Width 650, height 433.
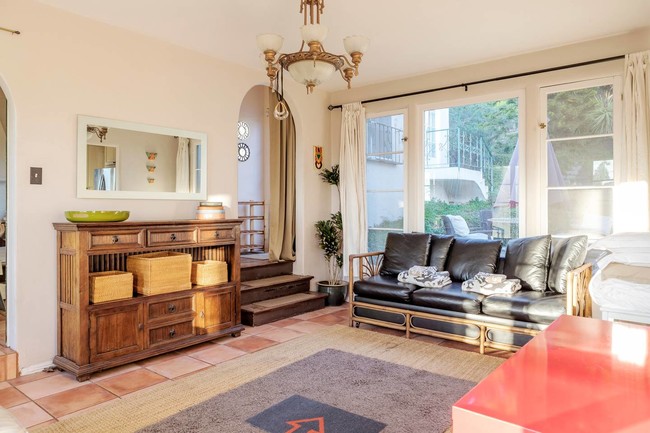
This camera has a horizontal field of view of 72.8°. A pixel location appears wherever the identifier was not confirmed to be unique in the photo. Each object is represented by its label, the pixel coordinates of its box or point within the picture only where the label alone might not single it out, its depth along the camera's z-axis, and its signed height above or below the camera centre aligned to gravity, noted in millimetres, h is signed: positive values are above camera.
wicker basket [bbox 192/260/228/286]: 3822 -486
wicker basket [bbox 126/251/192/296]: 3406 -437
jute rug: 2400 -1114
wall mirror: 3486 +488
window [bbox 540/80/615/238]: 3943 +537
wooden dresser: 3051 -686
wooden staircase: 4500 -870
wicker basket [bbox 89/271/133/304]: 3119 -496
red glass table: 995 -453
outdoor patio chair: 4645 -144
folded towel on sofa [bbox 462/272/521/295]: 3547 -571
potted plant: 5340 -383
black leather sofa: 3285 -632
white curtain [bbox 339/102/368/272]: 5352 +435
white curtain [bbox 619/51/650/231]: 3629 +739
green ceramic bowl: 3102 +12
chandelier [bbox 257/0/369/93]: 2523 +932
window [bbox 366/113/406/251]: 5250 +479
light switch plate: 3182 +310
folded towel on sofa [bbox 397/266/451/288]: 3912 -560
